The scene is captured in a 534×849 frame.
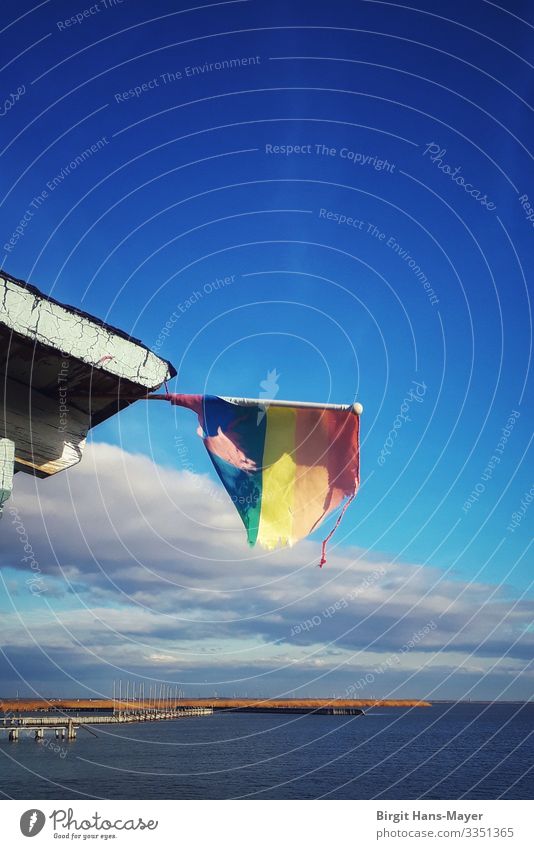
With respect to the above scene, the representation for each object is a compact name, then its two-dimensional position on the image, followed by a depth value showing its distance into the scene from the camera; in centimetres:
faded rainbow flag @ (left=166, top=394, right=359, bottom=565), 449
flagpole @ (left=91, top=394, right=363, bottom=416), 448
